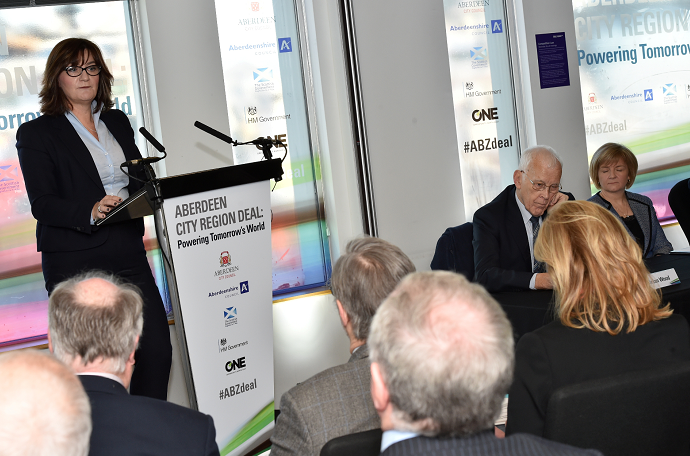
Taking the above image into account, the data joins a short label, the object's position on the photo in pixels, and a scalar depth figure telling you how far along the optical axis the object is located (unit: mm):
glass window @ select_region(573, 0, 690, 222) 6051
